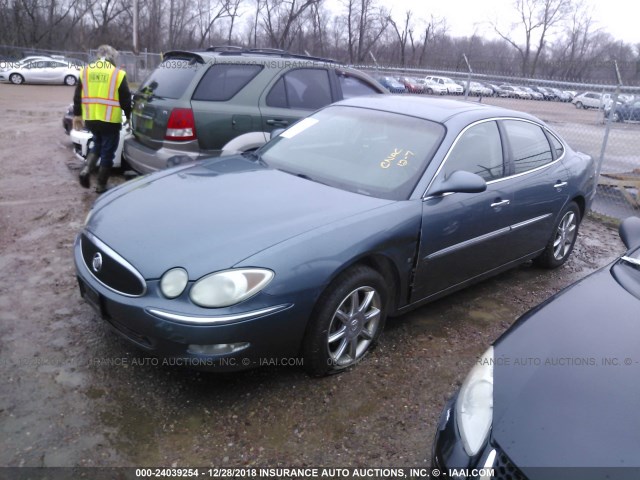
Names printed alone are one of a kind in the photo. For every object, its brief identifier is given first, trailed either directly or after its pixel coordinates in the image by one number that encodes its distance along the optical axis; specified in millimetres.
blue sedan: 2633
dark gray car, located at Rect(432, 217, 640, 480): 1704
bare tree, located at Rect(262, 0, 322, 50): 49269
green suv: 5473
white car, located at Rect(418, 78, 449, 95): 16484
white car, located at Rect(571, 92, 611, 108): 18270
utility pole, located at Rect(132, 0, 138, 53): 29719
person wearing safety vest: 6105
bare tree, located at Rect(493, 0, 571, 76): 76438
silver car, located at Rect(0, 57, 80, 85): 26844
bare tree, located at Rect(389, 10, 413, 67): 60438
